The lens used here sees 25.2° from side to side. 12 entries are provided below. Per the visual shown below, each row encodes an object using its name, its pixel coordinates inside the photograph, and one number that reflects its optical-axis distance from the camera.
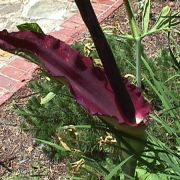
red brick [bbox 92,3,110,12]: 3.45
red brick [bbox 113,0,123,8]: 3.45
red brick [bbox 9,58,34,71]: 2.96
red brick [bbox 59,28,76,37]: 3.23
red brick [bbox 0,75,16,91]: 2.80
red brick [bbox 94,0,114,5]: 3.52
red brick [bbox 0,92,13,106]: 2.67
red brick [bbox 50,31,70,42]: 3.18
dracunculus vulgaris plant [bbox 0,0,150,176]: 0.93
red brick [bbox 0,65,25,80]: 2.89
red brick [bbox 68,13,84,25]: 3.37
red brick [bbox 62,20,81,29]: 3.32
